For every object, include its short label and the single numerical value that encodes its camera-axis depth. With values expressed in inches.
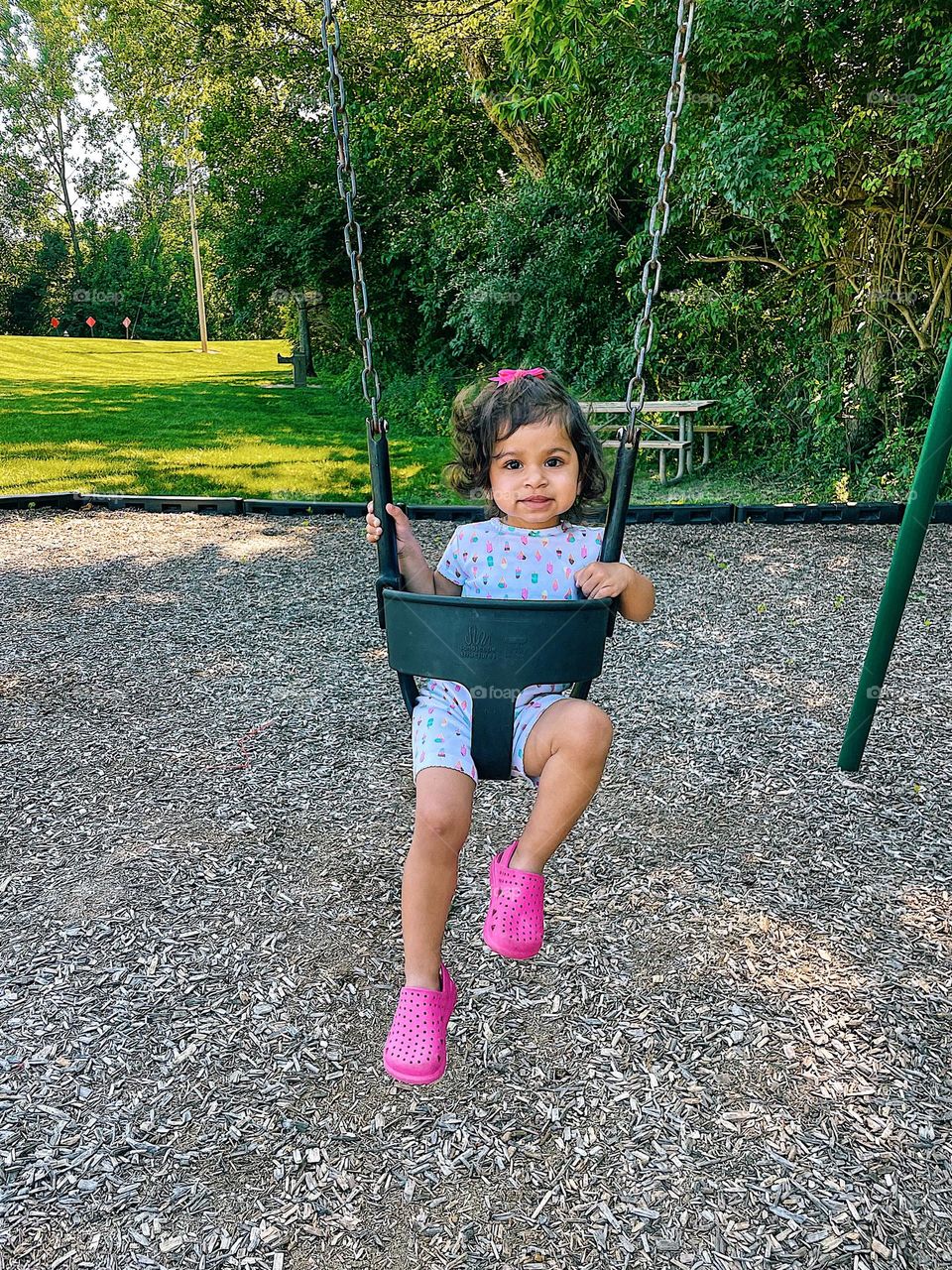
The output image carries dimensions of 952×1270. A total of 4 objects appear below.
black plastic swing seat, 63.7
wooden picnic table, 289.4
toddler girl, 63.0
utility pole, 922.2
